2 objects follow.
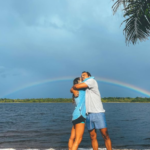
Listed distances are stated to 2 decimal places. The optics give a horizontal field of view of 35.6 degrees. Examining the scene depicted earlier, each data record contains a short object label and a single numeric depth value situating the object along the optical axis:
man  5.70
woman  5.65
